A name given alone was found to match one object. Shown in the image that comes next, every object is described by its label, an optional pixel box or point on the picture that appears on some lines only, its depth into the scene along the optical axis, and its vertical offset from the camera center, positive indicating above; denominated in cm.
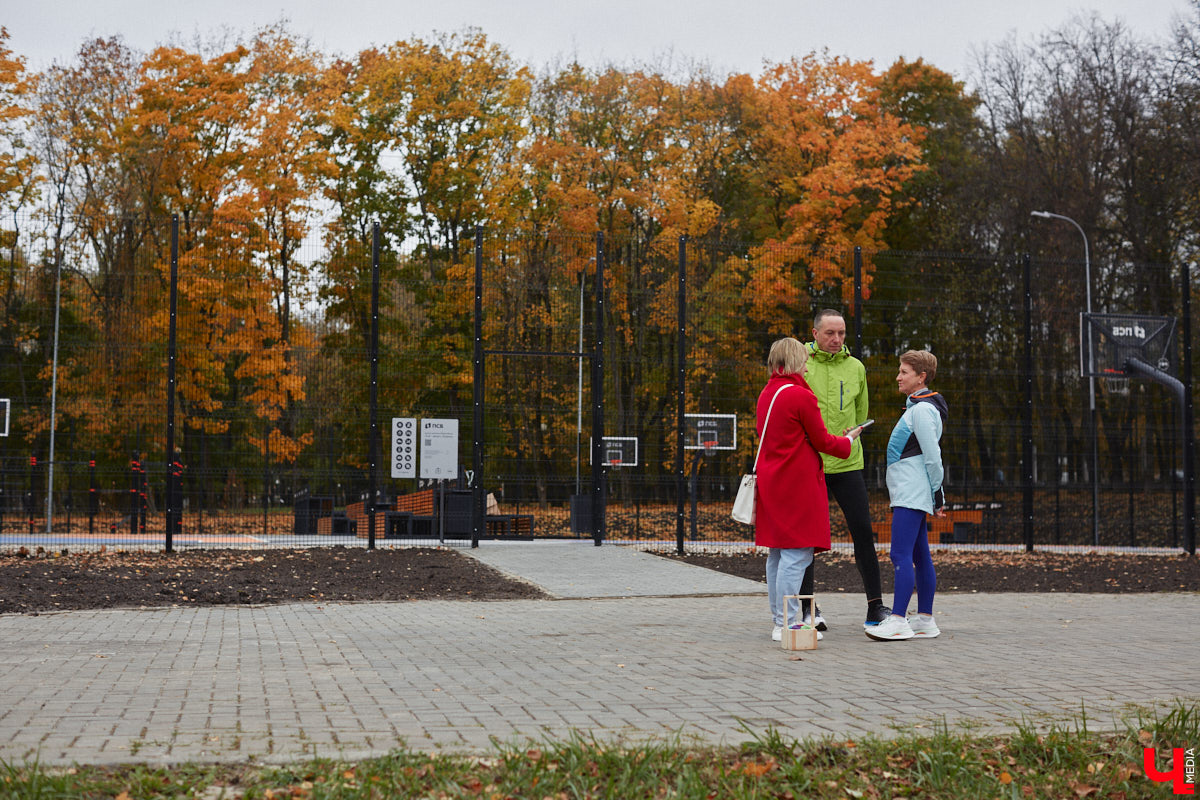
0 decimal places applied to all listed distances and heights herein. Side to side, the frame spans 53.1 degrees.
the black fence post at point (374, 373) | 1445 +124
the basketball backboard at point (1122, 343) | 1636 +188
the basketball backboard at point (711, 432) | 1612 +61
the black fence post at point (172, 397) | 1424 +90
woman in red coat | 695 +4
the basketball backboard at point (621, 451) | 1644 +34
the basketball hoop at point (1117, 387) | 1837 +148
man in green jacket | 750 +39
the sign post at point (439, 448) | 1476 +32
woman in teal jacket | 728 -7
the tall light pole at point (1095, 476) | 1725 +6
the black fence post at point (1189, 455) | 1555 +34
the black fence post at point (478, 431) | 1462 +54
